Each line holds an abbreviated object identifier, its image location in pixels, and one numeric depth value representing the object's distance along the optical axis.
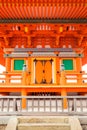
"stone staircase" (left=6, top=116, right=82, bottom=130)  6.45
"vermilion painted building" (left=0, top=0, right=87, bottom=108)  11.03
